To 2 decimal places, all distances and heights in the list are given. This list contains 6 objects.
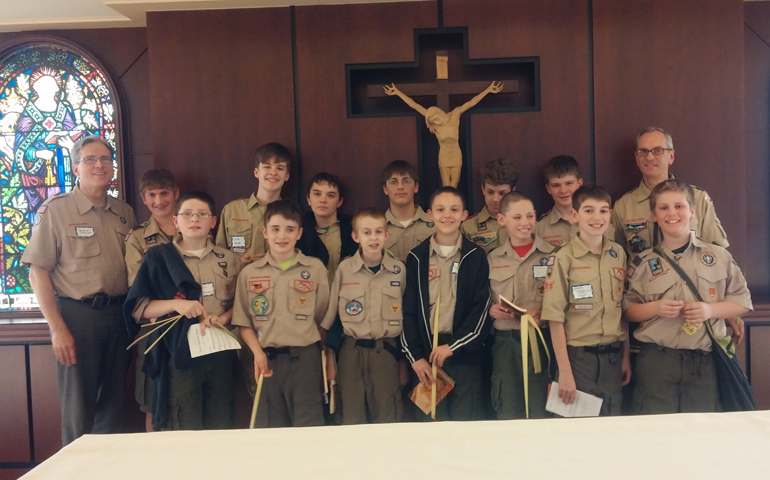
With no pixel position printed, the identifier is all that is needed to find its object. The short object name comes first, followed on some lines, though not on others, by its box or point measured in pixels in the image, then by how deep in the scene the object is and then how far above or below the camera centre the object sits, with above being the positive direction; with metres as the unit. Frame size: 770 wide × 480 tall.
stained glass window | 3.73 +0.73
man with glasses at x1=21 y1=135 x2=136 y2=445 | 2.81 -0.33
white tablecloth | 1.04 -0.49
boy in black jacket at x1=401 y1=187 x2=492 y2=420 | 2.54 -0.42
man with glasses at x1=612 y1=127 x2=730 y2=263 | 2.86 +0.04
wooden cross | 3.34 +0.84
